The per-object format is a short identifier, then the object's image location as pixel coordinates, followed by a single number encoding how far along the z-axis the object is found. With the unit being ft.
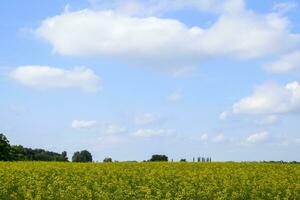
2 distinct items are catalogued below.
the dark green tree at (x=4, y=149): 162.12
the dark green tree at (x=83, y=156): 215.51
